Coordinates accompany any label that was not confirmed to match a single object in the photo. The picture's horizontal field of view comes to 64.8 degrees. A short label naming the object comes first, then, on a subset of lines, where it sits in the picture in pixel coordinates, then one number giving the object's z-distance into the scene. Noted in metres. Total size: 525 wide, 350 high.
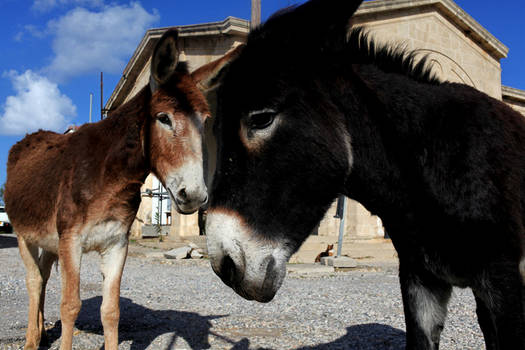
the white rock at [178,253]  11.56
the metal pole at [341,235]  10.41
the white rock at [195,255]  11.84
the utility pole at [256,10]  9.87
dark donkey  1.51
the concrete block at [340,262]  10.29
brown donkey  3.08
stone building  13.03
